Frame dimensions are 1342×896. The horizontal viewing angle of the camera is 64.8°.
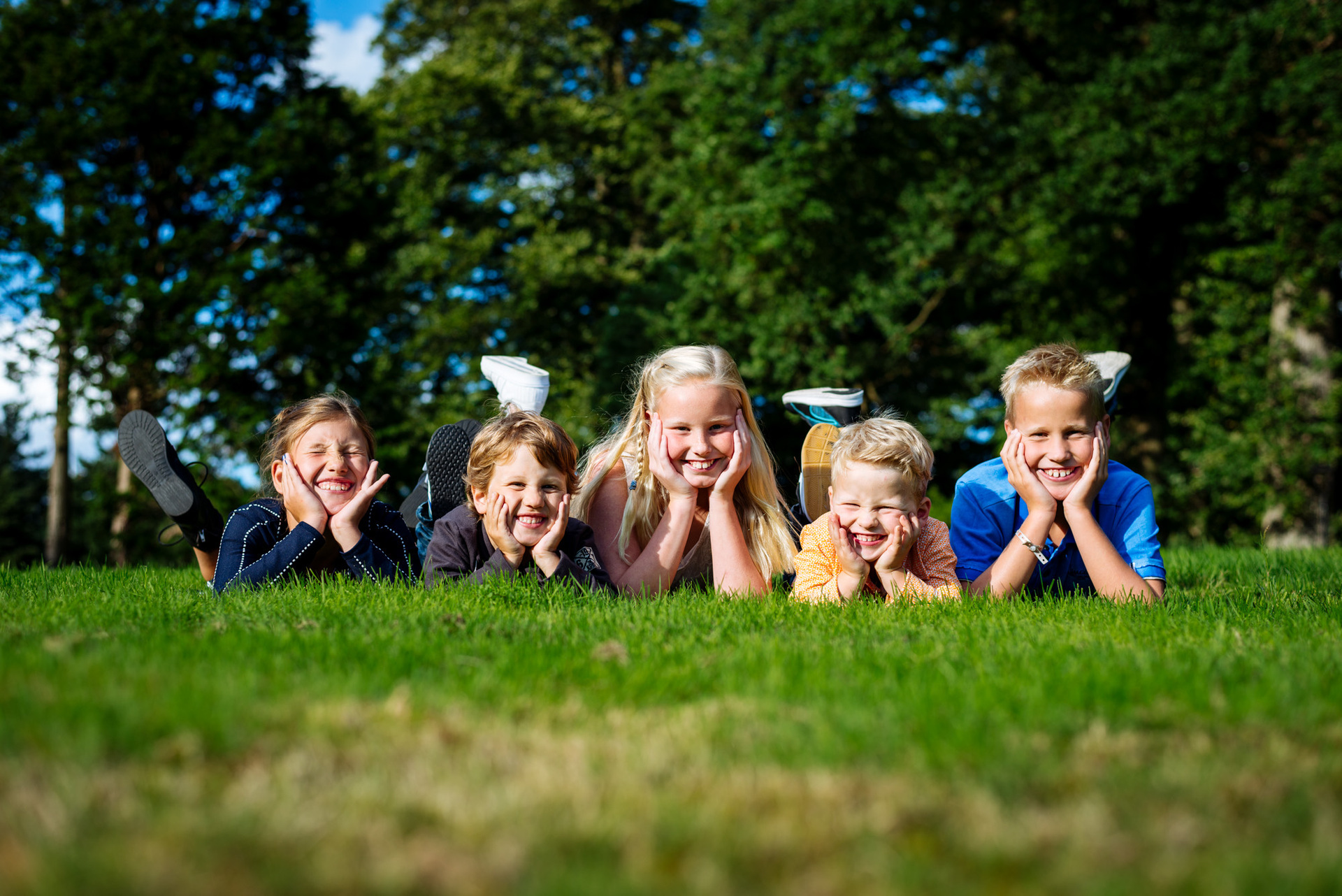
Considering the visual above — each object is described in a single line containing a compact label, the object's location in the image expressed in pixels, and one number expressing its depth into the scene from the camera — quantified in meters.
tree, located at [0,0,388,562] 18.84
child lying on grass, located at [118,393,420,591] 6.09
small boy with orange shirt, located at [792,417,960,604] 5.21
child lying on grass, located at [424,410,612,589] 5.60
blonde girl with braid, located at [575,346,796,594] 5.93
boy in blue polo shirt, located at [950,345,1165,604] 5.31
